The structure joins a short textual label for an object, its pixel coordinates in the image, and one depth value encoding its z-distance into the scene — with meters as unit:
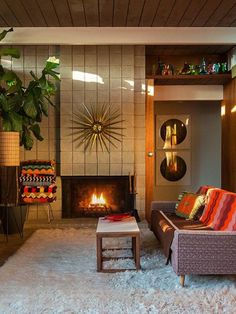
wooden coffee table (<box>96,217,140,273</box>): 2.38
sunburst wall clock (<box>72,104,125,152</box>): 4.19
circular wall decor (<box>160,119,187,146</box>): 5.69
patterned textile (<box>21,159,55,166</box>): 4.03
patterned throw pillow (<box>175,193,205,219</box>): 3.01
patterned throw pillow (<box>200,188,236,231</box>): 2.40
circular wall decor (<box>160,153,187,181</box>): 5.69
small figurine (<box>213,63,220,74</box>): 4.54
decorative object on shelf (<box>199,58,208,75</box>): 4.52
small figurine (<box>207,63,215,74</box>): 4.54
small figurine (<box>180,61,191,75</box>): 4.56
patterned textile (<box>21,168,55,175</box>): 3.99
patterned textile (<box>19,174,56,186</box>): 3.97
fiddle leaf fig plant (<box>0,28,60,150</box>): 3.41
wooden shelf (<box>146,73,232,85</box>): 4.46
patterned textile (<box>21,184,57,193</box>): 3.97
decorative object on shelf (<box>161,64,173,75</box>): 4.53
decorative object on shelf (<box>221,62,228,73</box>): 4.56
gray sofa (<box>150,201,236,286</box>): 2.09
